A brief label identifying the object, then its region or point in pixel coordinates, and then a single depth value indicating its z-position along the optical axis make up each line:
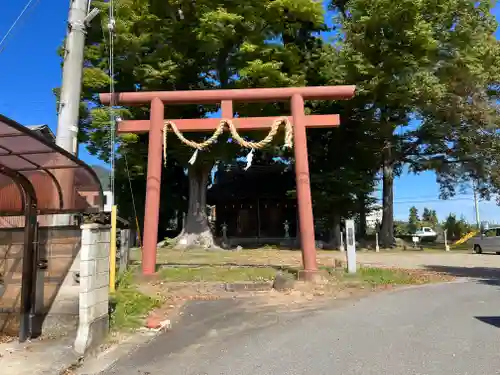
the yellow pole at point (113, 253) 8.43
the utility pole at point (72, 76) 7.54
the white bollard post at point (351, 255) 12.27
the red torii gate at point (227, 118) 11.32
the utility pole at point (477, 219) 40.44
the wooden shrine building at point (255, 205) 31.44
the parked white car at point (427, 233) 42.80
